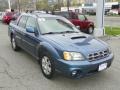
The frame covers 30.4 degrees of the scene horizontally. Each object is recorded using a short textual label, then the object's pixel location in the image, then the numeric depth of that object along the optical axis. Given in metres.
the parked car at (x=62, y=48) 4.96
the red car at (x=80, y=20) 14.99
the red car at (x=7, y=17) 25.09
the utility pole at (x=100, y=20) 12.38
